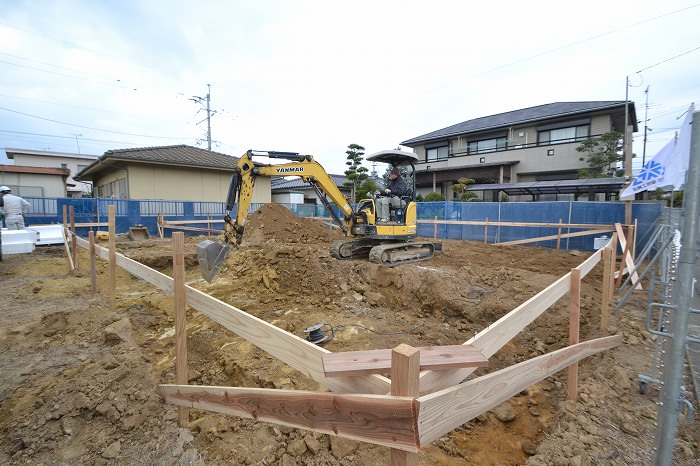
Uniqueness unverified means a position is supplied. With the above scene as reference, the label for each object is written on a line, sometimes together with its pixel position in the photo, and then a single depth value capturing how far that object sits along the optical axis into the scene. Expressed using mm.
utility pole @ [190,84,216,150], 35656
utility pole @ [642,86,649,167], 31644
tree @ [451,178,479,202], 22453
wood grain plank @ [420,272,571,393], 1530
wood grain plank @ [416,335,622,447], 1264
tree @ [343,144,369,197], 27797
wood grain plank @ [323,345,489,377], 1400
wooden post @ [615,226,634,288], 7602
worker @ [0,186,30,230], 9875
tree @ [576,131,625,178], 19234
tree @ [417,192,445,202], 23619
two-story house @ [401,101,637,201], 20219
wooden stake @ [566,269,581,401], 3248
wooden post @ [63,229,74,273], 8413
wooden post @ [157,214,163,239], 16766
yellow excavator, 6918
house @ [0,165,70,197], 21919
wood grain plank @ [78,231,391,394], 1513
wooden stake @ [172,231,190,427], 2943
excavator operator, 9734
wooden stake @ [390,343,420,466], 1229
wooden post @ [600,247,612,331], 4863
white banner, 2271
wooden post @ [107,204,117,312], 5250
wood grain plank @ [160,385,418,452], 1216
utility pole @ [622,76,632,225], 9578
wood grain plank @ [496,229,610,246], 11472
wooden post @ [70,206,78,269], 7892
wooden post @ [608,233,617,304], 5407
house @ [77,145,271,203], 18094
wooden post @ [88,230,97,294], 6193
